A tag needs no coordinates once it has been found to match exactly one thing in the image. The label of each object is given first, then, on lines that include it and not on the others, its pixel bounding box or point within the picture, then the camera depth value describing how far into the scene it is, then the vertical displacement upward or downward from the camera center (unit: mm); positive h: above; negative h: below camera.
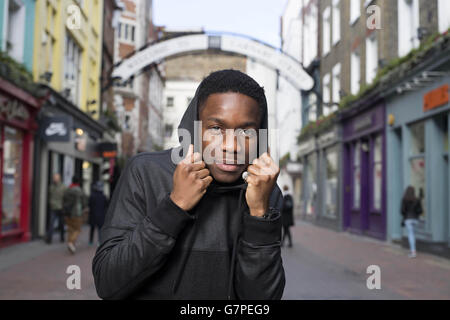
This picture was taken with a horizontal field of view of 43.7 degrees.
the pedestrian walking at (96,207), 13734 -461
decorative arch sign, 13703 +3660
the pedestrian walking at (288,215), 13673 -598
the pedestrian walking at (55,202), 14191 -364
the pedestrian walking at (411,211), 12500 -416
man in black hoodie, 1375 -69
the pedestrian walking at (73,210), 12273 -486
